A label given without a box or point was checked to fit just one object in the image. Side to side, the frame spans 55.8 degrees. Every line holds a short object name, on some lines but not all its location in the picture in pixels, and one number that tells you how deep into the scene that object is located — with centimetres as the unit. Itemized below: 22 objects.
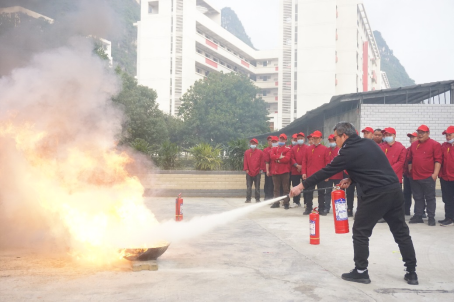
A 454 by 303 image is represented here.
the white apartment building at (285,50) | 6331
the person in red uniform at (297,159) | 1207
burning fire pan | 561
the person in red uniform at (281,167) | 1242
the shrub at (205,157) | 1706
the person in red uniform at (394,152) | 921
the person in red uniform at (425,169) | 913
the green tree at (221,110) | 5031
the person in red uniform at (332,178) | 1108
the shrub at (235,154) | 1738
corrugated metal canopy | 1814
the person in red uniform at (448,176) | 903
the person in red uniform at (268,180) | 1390
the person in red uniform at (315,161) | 1104
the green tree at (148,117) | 2854
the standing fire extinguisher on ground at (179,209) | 952
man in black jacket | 509
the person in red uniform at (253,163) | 1409
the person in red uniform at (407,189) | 1047
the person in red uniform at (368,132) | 960
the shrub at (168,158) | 1730
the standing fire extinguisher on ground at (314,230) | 709
